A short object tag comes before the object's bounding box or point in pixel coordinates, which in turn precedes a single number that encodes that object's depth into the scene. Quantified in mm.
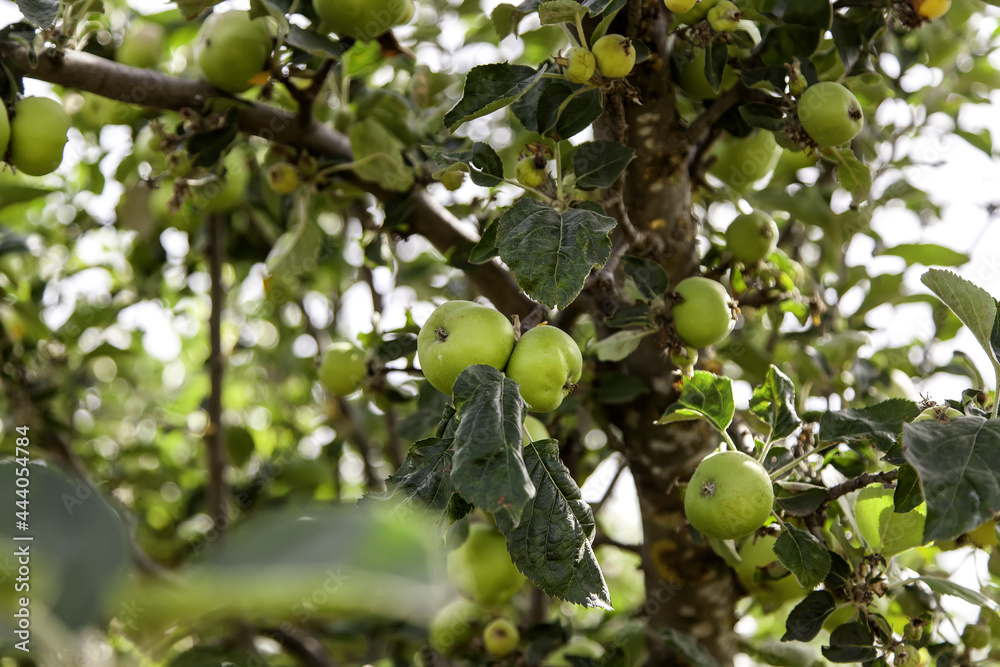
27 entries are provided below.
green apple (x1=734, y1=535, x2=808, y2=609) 1771
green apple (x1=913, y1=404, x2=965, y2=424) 1617
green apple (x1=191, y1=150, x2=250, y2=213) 1976
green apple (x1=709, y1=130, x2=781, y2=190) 1842
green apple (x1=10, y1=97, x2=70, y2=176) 1700
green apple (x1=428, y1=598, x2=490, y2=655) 1912
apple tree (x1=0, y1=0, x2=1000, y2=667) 1538
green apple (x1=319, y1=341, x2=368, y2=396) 1845
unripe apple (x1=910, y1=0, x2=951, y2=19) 1713
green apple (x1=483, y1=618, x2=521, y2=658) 1862
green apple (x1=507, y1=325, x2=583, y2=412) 1607
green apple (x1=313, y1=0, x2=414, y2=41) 1759
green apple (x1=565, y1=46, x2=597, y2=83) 1651
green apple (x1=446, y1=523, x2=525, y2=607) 1816
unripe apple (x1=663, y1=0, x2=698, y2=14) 1664
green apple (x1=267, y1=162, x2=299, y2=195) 1864
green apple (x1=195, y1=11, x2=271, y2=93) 1767
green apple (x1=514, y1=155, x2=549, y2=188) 1675
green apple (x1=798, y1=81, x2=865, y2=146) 1691
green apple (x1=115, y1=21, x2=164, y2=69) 2010
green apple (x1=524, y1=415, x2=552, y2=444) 1767
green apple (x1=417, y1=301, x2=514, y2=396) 1609
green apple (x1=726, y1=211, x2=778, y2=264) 1790
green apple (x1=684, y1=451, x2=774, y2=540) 1618
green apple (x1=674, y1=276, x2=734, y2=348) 1715
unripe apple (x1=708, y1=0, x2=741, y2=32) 1682
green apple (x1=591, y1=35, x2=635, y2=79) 1652
